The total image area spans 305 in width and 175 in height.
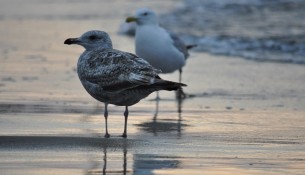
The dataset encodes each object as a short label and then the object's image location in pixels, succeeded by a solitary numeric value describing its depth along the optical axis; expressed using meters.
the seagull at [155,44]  22.16
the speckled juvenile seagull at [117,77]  14.12
